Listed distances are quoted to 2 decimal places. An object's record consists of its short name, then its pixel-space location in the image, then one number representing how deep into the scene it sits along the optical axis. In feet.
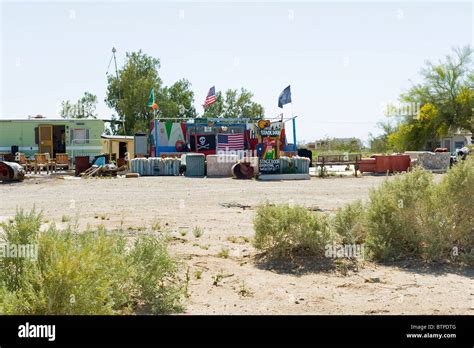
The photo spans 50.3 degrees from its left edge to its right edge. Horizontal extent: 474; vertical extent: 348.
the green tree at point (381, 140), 196.46
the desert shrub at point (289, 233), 22.86
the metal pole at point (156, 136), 95.64
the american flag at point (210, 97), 102.22
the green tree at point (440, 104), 135.03
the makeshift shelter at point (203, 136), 97.35
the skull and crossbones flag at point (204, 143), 97.71
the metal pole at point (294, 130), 98.80
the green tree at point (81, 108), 211.90
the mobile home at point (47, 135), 88.94
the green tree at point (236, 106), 207.41
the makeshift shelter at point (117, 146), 101.09
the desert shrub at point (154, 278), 16.28
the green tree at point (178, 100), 184.55
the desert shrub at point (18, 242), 15.07
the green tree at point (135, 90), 179.73
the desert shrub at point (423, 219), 22.85
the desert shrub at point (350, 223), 24.47
